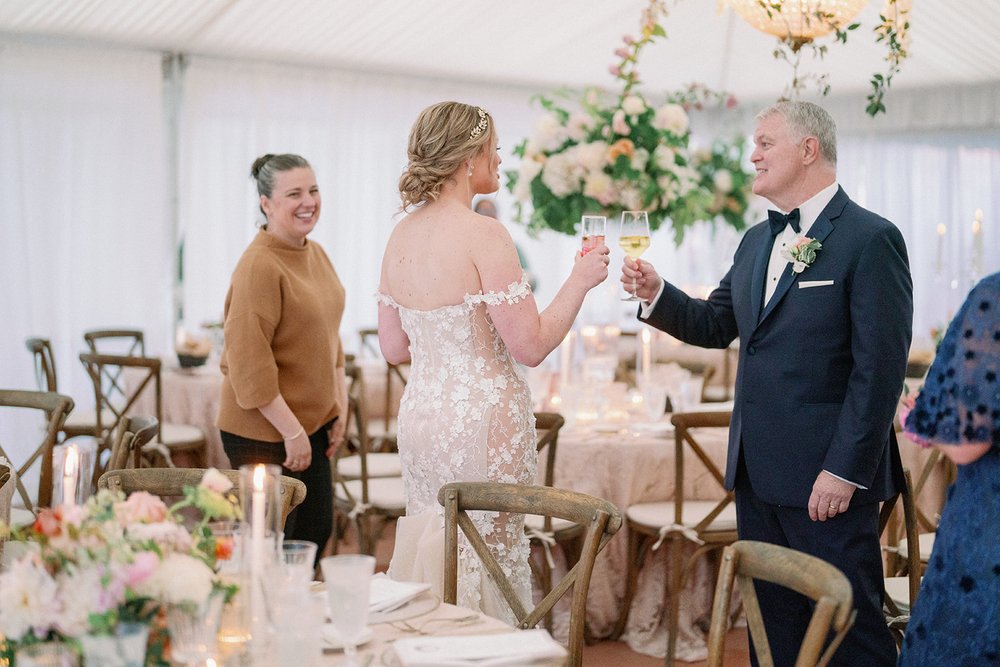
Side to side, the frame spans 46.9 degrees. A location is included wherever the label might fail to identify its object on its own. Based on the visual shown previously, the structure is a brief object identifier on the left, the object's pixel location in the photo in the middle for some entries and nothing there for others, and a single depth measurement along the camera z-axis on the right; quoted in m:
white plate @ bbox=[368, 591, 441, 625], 2.07
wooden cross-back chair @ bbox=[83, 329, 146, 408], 7.24
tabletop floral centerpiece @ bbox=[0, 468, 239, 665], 1.50
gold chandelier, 4.67
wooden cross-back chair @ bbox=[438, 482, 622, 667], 2.42
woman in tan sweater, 3.44
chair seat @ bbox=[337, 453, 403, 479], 5.24
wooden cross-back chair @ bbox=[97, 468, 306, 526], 2.79
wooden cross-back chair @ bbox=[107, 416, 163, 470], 3.35
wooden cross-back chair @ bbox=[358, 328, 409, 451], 6.49
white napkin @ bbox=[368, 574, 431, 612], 2.11
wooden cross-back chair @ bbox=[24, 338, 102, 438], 6.19
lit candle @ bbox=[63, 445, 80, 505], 1.83
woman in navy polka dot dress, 2.06
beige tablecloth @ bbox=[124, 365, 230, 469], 6.05
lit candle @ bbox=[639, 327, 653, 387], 4.71
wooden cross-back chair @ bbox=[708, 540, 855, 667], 1.86
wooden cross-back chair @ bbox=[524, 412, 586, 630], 4.04
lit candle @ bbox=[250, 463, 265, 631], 1.70
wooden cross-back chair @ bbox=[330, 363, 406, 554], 4.65
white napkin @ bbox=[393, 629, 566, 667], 1.77
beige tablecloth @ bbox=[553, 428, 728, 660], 4.30
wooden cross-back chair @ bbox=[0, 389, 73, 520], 4.00
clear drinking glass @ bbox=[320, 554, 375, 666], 1.73
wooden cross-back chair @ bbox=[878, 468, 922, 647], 3.16
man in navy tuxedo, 2.77
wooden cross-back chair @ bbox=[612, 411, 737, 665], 4.03
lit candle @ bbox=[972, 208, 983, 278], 5.56
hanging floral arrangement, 4.75
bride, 2.86
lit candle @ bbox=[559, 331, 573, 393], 4.98
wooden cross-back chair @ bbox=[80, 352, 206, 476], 5.53
